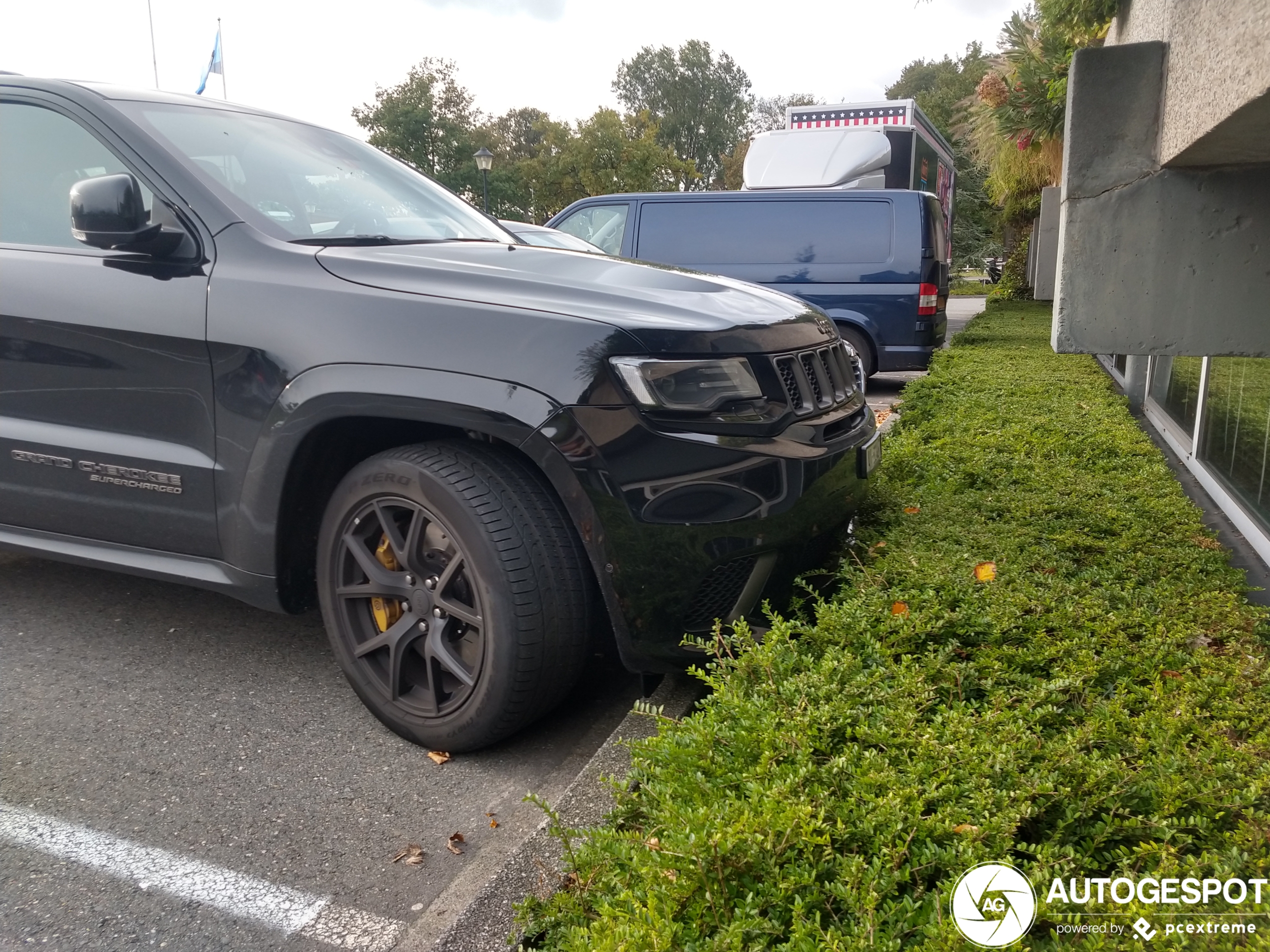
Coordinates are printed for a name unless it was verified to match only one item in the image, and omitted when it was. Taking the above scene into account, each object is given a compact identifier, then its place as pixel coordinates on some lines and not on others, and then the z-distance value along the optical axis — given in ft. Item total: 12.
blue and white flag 55.31
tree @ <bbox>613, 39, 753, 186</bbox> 232.53
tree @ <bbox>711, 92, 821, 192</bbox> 224.12
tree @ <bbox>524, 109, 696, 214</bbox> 159.12
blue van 31.19
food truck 43.78
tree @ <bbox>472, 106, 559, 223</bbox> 170.40
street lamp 89.51
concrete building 7.70
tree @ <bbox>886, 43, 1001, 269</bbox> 113.60
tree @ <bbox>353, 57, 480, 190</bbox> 172.04
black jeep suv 8.66
